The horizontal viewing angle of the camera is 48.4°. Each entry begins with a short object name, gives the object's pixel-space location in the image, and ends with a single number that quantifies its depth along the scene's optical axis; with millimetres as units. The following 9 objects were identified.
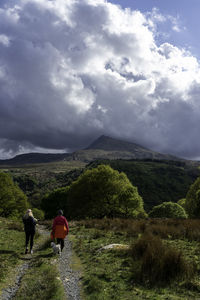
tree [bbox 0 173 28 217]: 53312
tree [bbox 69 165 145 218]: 46000
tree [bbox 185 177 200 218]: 44144
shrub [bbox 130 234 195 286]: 8641
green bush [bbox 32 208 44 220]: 84438
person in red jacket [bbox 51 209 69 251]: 14234
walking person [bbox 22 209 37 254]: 14578
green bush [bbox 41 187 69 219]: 77812
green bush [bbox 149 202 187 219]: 41375
